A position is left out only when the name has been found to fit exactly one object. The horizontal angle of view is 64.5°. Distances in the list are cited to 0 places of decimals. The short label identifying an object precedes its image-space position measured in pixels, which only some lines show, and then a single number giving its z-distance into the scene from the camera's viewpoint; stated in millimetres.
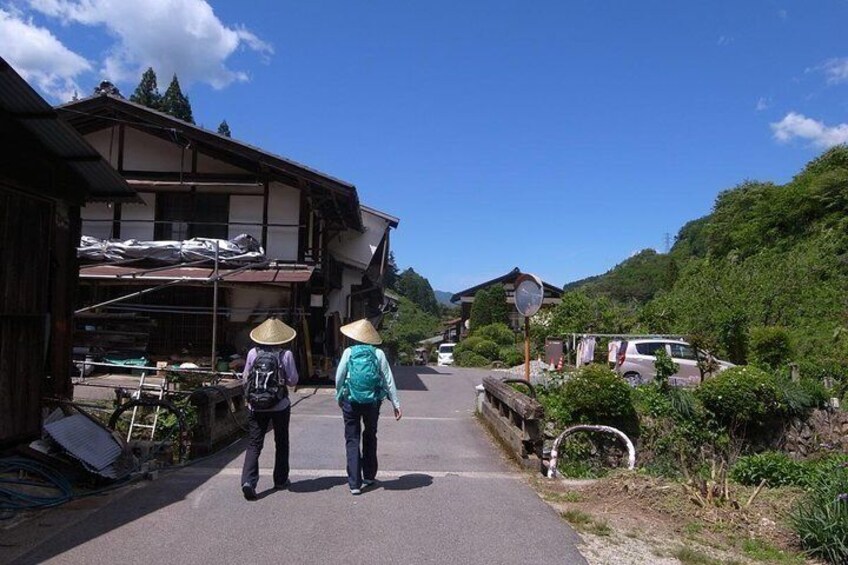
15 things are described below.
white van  45156
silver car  19234
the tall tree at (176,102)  41125
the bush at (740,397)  11656
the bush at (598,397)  9734
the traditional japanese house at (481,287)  59906
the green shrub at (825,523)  5488
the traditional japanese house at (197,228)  17188
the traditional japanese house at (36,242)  6758
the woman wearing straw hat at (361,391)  6840
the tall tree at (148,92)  40594
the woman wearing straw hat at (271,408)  6496
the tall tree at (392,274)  88662
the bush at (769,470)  10148
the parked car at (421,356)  55022
